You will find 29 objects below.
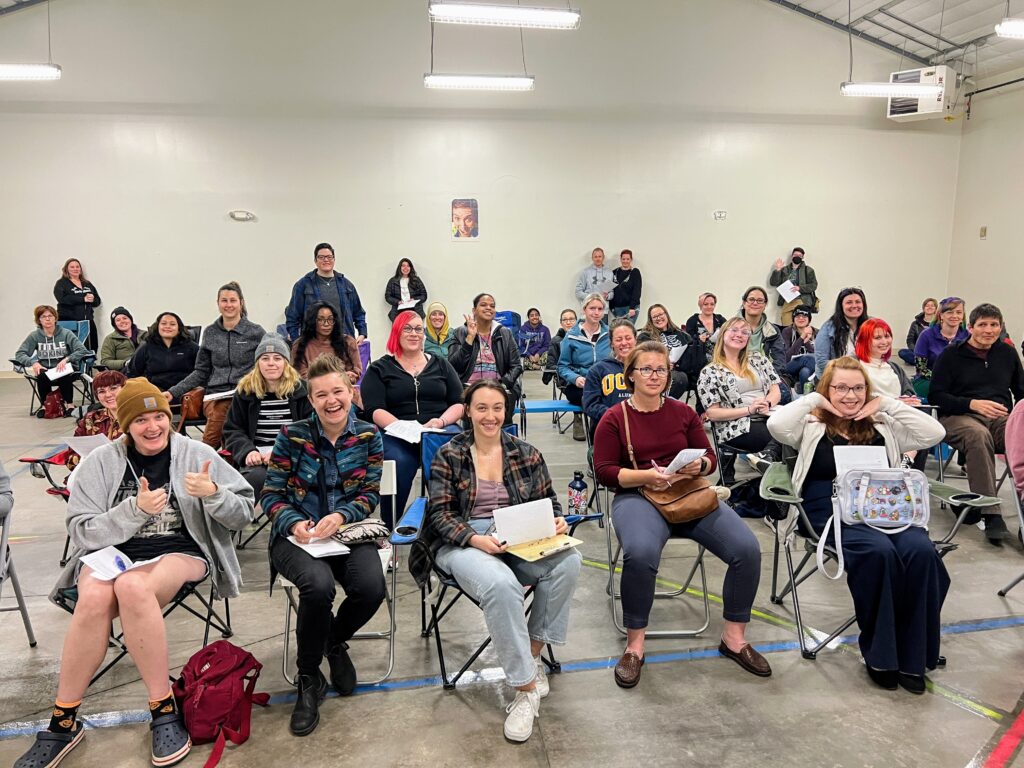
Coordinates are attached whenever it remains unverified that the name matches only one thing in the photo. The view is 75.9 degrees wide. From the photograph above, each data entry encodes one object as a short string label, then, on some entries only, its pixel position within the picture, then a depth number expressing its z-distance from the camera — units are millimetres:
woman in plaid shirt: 2293
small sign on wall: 10539
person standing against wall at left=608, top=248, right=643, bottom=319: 10625
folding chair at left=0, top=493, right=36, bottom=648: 2615
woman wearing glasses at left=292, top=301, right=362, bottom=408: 4676
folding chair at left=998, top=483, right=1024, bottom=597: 3152
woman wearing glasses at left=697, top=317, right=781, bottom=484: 4207
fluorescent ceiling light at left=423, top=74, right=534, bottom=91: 8461
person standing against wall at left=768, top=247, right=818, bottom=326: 10945
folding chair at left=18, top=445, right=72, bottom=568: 3320
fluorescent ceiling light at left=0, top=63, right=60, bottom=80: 7939
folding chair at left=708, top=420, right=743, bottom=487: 4223
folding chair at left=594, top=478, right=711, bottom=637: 2898
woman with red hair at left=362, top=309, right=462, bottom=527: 3941
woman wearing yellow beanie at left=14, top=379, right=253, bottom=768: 2172
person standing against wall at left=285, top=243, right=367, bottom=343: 6590
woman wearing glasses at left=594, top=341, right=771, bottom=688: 2605
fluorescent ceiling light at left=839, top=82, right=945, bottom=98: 9117
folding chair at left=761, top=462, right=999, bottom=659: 2738
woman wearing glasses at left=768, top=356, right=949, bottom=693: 2506
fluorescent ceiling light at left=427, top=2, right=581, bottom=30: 6691
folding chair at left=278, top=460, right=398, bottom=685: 2570
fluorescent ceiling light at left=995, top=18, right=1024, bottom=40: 6930
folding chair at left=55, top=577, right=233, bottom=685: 2332
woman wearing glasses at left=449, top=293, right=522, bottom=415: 5488
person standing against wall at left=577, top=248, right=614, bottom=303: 10539
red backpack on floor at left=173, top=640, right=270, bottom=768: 2209
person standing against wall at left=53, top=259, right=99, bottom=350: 9550
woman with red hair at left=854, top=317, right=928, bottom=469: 4156
